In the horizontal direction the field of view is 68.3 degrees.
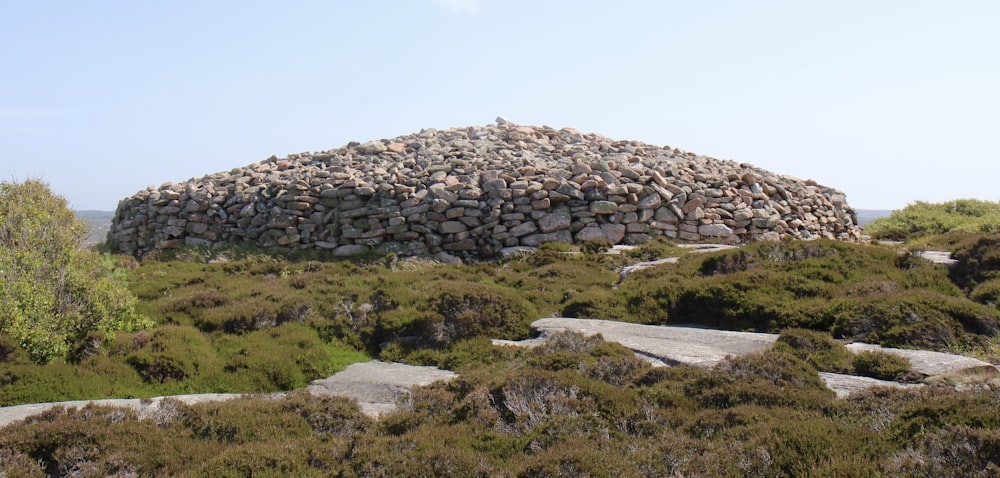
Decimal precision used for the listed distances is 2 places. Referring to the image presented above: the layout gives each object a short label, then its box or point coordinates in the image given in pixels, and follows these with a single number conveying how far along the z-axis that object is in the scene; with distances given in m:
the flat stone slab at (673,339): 8.73
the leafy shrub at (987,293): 10.68
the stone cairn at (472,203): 19.59
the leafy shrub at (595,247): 17.83
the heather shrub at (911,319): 9.09
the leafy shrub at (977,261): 12.01
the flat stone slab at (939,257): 13.23
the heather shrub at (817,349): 8.12
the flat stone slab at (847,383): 7.14
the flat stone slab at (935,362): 7.47
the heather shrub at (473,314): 10.78
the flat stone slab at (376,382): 8.37
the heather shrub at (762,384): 6.74
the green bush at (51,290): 9.50
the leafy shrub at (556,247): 17.78
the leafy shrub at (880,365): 7.57
